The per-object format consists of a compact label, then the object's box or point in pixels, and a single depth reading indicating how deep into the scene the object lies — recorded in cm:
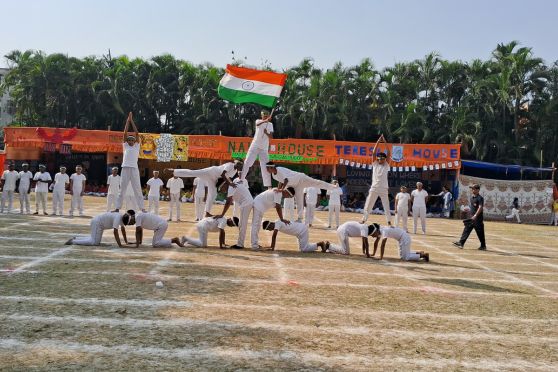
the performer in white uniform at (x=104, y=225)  1022
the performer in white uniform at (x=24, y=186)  1766
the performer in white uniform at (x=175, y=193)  1784
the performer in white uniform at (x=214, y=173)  1126
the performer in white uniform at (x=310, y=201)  1777
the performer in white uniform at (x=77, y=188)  1733
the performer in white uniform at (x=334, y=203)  1803
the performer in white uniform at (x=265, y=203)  1120
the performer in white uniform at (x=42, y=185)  1714
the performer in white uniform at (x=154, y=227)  1048
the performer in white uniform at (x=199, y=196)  1797
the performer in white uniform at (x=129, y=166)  1141
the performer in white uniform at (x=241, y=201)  1109
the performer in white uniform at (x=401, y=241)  1065
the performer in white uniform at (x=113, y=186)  1727
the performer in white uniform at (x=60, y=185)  1738
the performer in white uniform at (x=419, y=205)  1756
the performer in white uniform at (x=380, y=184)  1244
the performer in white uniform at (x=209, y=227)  1102
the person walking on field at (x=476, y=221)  1362
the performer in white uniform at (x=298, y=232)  1100
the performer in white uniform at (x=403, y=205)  1714
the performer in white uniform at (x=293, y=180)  1105
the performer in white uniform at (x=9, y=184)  1753
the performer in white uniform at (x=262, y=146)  1203
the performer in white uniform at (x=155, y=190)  1775
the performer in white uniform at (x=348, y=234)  1058
